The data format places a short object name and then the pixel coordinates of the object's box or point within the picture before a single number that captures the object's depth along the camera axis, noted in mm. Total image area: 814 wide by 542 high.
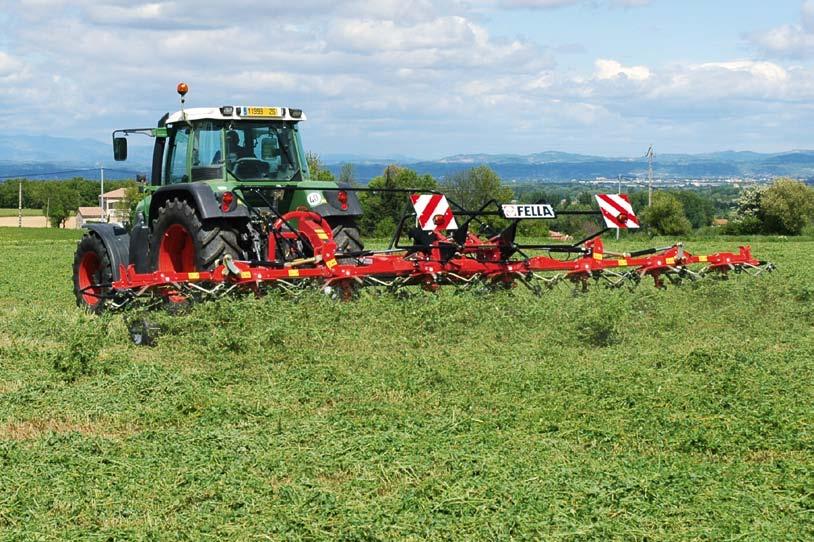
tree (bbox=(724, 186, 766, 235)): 54450
